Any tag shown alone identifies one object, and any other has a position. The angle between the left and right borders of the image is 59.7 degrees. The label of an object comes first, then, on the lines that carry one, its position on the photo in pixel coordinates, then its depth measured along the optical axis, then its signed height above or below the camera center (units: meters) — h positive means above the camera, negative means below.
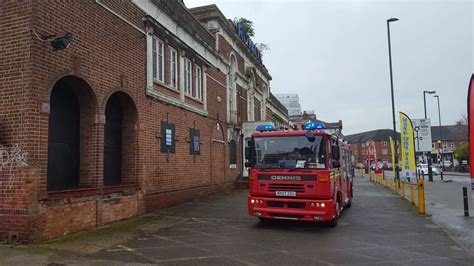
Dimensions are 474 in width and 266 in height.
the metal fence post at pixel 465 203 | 12.61 -1.30
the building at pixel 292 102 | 88.25 +13.72
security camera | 8.72 +2.71
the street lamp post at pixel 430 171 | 34.03 -0.77
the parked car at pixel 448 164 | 67.72 -0.44
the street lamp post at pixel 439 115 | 47.53 +5.59
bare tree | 69.24 +6.93
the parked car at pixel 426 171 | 52.80 -1.17
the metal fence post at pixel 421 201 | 13.28 -1.27
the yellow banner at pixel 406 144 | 21.02 +0.94
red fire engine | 9.95 -0.25
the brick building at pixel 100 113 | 8.62 +1.56
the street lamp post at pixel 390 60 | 25.66 +6.42
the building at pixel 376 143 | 117.75 +5.60
